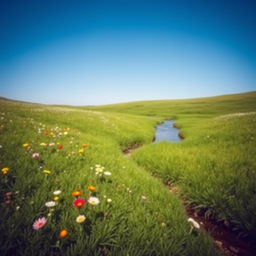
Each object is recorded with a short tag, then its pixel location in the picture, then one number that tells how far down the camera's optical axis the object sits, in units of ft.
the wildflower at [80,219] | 6.17
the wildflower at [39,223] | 5.66
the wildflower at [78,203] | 6.83
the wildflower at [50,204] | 6.69
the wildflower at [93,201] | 7.33
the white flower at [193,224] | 7.53
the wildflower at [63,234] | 5.46
